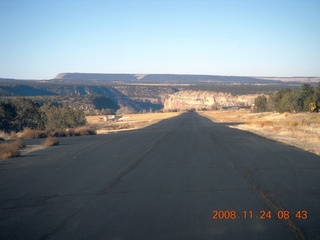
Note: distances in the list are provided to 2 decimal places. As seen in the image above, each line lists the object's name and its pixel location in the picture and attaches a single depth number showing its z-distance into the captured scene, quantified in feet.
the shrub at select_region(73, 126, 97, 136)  147.43
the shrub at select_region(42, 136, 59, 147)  96.32
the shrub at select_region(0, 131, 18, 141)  131.89
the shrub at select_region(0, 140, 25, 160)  72.18
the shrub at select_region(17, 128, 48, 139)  136.36
